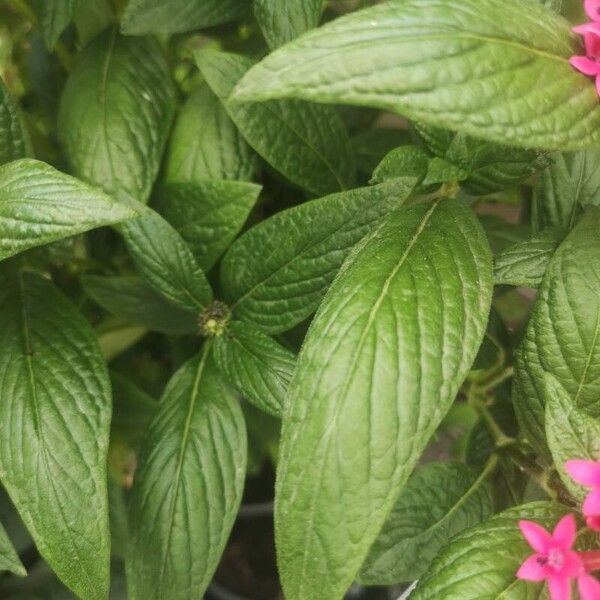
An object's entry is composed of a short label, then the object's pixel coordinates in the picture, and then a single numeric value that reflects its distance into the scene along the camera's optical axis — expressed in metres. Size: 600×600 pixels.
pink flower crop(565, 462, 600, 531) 0.18
